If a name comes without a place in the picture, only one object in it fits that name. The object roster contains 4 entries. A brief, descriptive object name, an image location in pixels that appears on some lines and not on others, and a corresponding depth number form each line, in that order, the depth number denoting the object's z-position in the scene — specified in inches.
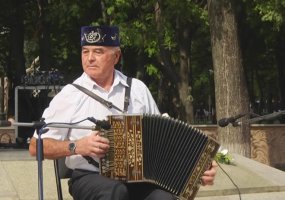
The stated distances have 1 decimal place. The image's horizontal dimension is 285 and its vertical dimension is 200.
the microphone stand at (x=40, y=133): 260.3
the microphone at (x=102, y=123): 259.9
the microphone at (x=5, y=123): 267.1
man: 279.4
